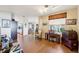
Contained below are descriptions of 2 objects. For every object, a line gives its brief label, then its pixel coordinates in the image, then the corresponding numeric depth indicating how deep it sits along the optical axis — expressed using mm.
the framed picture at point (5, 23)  3030
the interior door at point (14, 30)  3088
